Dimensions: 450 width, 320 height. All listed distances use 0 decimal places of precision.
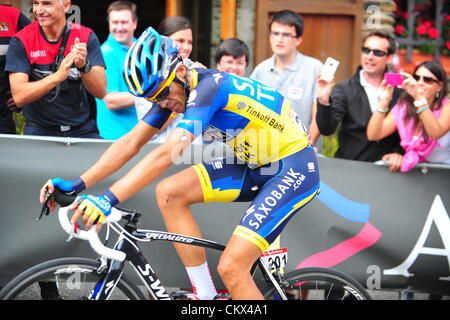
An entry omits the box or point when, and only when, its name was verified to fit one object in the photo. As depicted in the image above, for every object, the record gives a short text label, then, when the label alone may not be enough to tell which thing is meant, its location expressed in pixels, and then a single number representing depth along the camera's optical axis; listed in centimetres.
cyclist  702
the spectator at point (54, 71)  980
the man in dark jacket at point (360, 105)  1077
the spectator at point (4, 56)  1047
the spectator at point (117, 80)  1124
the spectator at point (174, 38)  1080
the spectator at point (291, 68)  1173
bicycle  709
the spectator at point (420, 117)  1016
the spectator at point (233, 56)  1144
